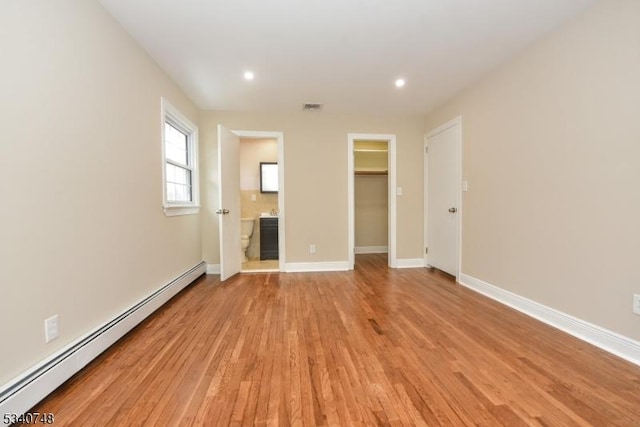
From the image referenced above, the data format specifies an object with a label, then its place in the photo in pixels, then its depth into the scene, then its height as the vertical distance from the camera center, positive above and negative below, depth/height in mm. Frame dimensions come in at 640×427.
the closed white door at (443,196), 3332 +109
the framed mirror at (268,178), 4984 +518
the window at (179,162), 2780 +528
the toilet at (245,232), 4555 -471
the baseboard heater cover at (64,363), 1149 -831
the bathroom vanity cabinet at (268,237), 4621 -553
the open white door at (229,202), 3291 +49
